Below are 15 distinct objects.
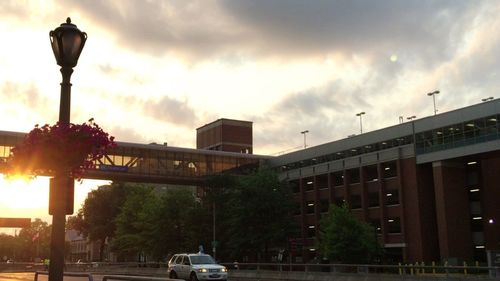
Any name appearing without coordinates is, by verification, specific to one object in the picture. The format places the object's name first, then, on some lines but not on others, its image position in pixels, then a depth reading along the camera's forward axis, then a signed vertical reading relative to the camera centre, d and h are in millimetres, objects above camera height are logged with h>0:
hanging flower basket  9500 +1647
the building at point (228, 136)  133500 +25663
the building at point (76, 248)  167775 +300
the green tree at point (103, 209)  103875 +7037
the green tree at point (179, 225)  71875 +2739
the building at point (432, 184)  61906 +6772
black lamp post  8742 +1174
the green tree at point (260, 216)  64562 +3335
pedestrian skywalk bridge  75875 +11964
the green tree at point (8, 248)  174125 +740
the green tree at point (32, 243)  157975 +2057
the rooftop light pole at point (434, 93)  74456 +19183
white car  29984 -1109
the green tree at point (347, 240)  54750 +431
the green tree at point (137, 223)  77188 +3502
